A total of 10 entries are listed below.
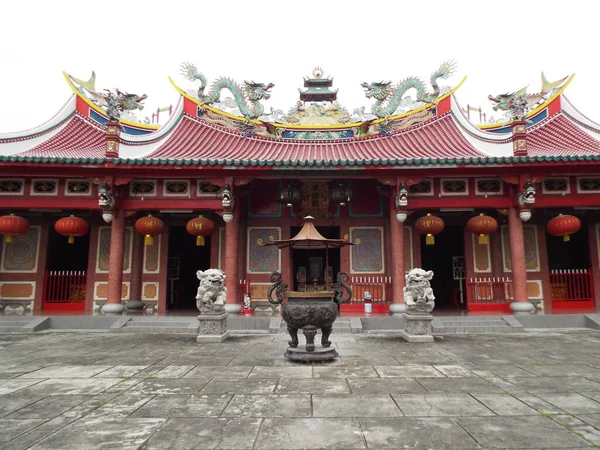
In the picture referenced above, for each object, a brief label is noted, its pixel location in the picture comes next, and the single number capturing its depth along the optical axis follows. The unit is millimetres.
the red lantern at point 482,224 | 11312
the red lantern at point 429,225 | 11383
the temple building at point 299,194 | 11141
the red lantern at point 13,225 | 11109
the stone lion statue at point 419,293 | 8508
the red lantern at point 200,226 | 11648
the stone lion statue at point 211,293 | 8648
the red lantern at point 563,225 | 10914
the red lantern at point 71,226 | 11297
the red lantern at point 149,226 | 11586
